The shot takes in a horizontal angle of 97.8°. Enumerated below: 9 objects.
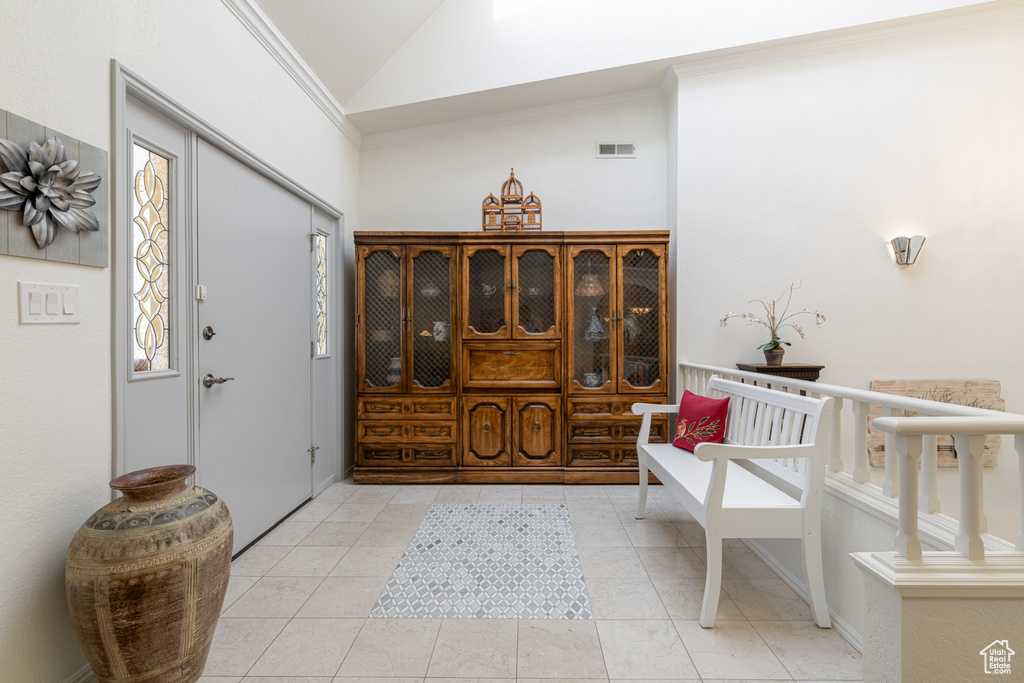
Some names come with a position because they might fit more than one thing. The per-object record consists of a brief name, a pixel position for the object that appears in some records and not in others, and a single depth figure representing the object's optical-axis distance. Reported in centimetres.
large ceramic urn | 122
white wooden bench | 172
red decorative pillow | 254
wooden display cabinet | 342
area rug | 185
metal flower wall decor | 122
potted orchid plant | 344
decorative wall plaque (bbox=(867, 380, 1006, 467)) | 331
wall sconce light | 333
